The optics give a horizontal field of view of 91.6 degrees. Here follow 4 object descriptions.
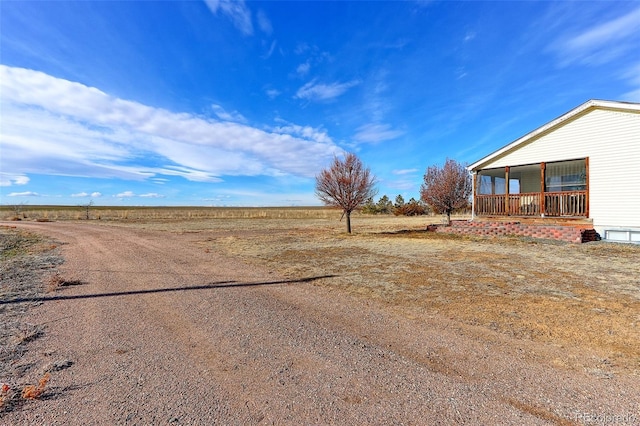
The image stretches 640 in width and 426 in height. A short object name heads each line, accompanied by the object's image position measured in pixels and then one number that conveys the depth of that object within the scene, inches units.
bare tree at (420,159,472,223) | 904.9
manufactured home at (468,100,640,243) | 479.5
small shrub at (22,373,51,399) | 104.2
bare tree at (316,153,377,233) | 758.5
